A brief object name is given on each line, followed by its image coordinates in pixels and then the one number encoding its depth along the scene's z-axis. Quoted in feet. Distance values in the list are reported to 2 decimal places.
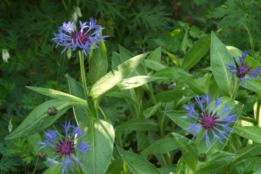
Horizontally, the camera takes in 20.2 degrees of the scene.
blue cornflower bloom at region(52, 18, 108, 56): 2.90
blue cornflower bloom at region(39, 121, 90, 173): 2.81
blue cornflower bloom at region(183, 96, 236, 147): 2.78
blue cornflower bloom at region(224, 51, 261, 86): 2.97
